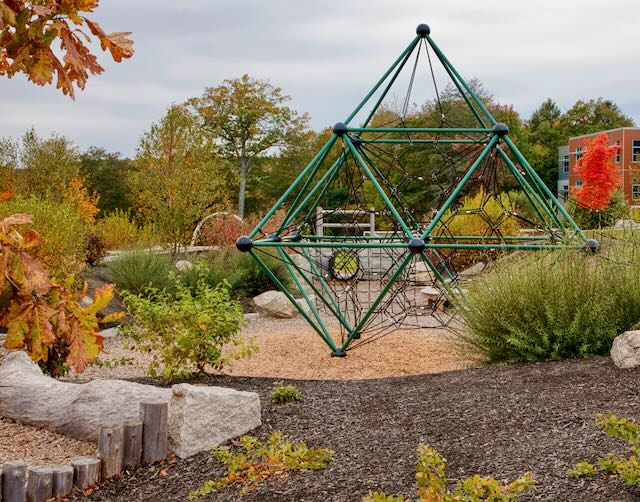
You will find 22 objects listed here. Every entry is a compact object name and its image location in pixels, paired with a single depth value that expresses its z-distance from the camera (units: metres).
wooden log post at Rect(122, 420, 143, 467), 4.30
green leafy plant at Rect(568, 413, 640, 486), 3.22
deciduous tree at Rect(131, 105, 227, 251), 17.45
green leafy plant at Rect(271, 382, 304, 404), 5.05
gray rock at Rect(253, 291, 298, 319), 10.82
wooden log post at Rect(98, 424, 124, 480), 4.26
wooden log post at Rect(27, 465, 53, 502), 4.04
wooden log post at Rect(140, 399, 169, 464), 4.33
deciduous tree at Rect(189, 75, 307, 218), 35.25
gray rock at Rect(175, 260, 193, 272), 11.26
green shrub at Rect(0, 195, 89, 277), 9.78
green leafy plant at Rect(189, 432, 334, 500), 3.83
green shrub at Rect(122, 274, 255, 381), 5.77
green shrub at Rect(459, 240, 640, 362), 5.56
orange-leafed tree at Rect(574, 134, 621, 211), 27.22
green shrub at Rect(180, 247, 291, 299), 11.66
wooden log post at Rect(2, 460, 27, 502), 3.96
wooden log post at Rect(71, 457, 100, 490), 4.16
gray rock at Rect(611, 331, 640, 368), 4.91
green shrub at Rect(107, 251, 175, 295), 10.70
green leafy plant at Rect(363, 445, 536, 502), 2.94
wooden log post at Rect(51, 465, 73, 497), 4.10
